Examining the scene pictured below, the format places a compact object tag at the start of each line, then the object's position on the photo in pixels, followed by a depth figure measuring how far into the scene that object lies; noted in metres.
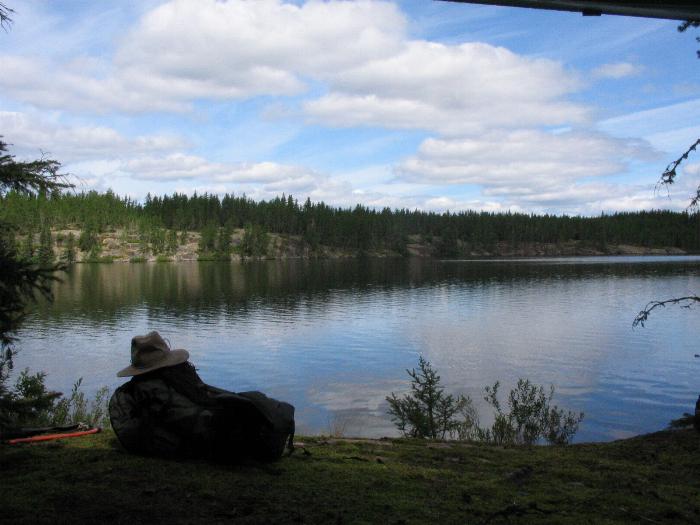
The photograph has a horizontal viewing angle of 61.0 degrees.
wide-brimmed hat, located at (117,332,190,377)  6.89
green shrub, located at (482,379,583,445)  13.91
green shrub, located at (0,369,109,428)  6.34
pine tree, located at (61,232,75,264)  151.01
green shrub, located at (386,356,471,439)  13.67
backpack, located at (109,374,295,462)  6.40
